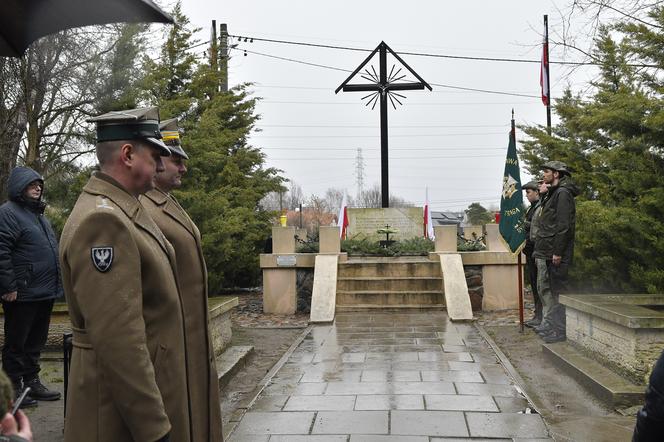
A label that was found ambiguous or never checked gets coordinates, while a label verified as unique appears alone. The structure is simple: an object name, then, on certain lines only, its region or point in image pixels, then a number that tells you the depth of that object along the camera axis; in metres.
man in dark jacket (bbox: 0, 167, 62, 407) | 5.41
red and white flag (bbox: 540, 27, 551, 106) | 19.59
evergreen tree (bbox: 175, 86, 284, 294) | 10.25
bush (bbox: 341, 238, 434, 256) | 14.59
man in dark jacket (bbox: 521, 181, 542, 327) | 9.95
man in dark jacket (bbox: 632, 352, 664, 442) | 2.14
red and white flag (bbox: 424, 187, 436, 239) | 17.91
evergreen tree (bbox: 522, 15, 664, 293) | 7.81
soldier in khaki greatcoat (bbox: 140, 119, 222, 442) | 3.06
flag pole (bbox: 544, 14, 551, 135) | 18.17
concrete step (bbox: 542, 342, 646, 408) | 5.63
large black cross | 18.34
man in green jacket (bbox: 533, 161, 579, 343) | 8.23
